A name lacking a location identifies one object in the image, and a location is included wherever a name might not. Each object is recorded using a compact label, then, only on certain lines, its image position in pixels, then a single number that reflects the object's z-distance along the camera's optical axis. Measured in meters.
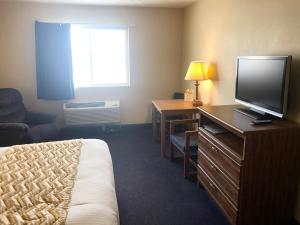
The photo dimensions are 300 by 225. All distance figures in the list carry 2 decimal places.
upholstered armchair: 3.07
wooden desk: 3.30
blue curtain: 3.93
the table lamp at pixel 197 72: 3.31
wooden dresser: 1.70
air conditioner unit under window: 4.18
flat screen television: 1.83
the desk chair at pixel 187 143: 2.72
